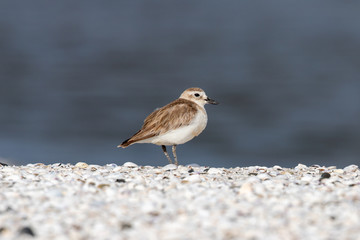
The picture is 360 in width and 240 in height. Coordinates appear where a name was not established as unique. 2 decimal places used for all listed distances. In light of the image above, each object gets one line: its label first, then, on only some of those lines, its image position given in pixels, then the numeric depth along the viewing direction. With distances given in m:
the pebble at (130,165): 10.92
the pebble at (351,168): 11.04
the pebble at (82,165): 11.06
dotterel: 10.96
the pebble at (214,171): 10.15
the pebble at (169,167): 10.43
